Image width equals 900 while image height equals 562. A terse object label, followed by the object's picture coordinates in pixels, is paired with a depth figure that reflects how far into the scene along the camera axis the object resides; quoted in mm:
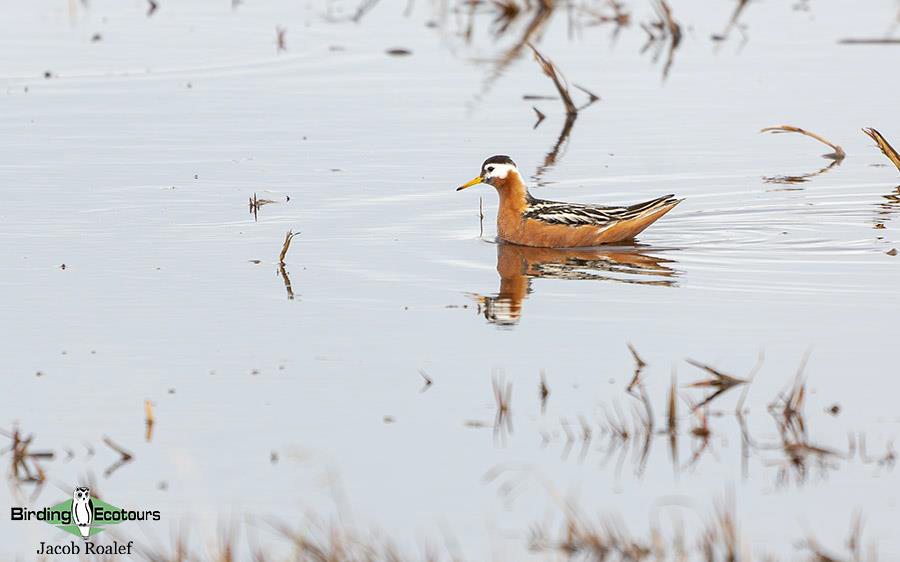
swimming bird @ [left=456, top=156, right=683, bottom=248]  13391
